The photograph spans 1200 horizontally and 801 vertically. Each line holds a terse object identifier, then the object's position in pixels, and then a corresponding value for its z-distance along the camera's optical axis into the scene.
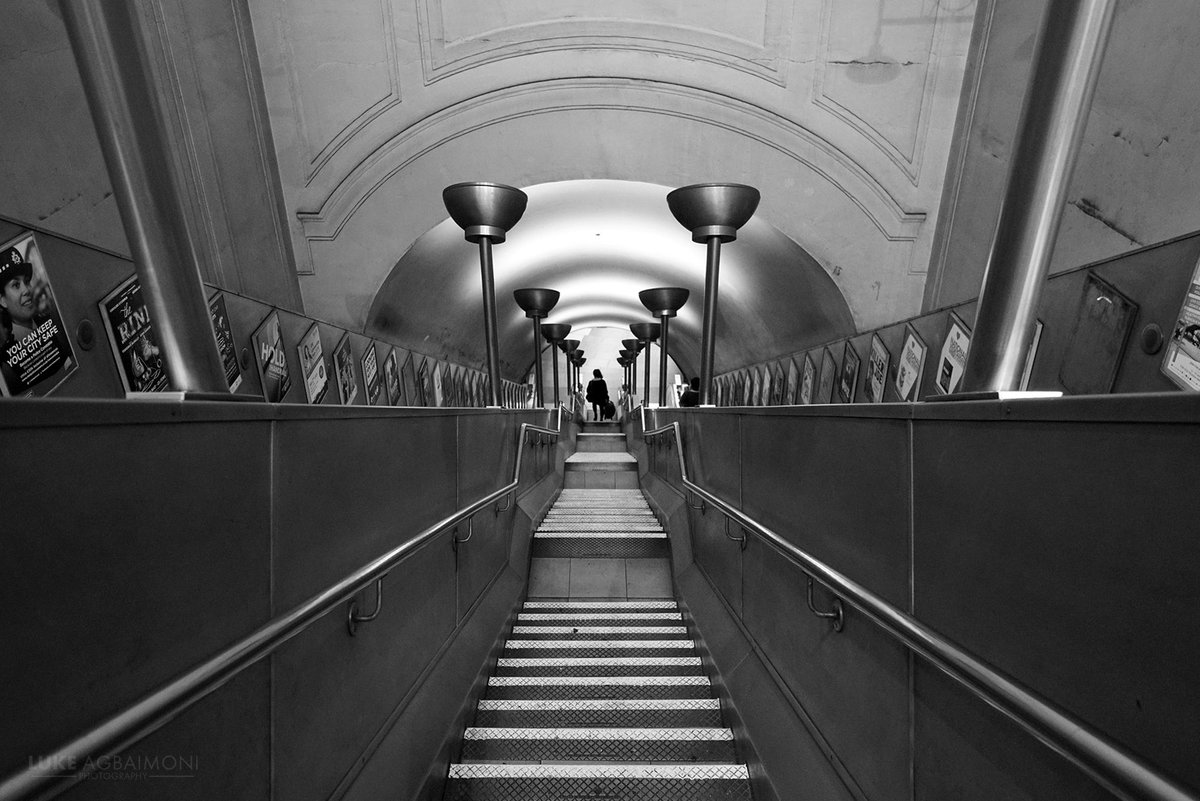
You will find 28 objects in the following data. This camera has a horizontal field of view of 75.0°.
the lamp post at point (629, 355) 23.34
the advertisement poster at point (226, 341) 4.39
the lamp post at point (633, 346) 22.89
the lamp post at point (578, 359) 29.73
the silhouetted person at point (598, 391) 21.01
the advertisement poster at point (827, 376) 7.93
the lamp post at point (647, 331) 16.97
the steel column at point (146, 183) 1.54
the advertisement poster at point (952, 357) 4.55
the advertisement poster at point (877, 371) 6.28
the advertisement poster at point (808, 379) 8.96
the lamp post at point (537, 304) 11.61
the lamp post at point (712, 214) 5.91
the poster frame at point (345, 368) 6.66
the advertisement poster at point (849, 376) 7.14
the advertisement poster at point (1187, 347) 2.71
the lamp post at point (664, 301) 11.98
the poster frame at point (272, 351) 5.13
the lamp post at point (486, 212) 5.91
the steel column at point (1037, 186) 1.49
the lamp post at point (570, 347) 23.14
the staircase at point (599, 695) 2.54
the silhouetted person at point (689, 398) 14.43
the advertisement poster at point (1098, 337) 2.99
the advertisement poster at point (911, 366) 5.40
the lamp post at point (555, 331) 17.41
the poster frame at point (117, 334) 3.23
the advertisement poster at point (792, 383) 10.05
